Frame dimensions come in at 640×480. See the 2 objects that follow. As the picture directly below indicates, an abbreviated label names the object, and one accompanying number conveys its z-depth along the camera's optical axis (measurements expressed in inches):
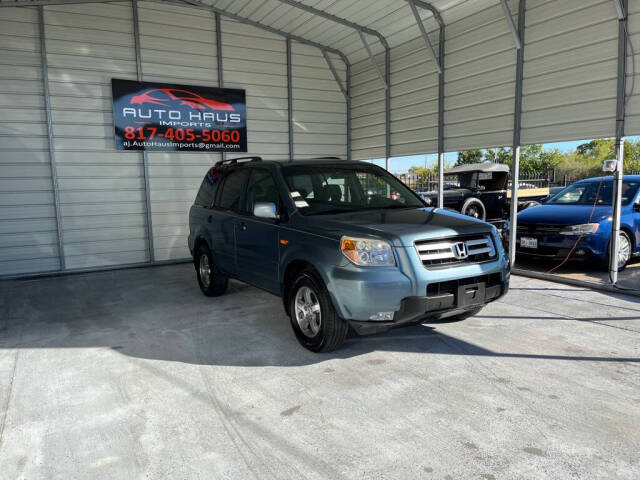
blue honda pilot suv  149.4
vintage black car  504.7
